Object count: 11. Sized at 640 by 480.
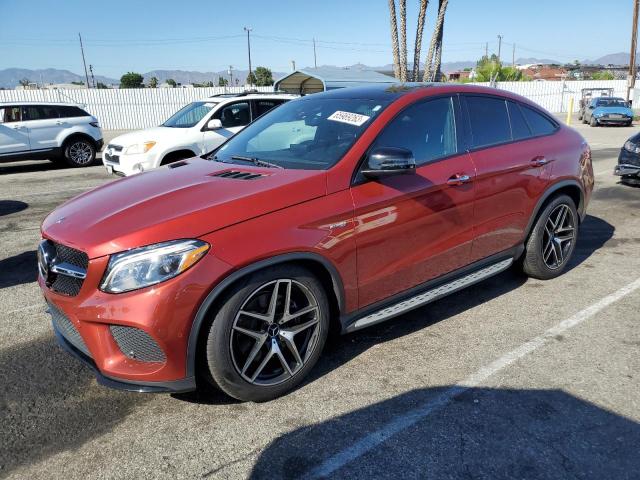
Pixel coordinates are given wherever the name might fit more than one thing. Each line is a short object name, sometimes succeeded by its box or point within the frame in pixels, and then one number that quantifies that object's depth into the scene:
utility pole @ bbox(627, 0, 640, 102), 32.00
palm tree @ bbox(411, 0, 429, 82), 21.22
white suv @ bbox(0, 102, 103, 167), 12.56
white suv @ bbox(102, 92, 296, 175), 8.84
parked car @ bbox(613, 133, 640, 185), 8.88
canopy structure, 18.84
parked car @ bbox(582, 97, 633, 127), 25.43
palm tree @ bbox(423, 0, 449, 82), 20.78
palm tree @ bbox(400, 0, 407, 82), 20.53
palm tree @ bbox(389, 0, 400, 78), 20.84
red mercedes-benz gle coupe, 2.54
